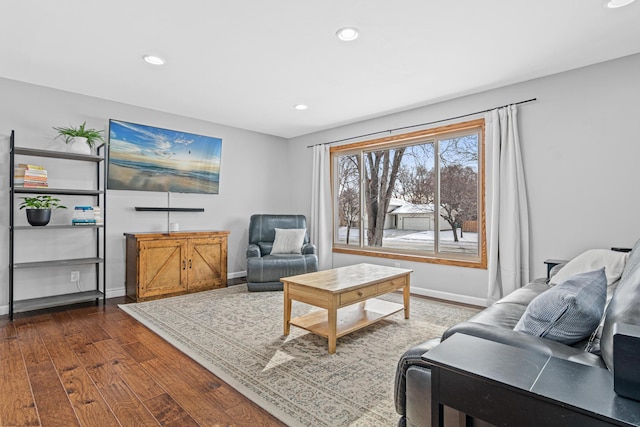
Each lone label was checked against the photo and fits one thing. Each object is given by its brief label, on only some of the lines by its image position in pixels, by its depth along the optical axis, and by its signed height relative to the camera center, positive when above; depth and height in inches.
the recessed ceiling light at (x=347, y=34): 100.0 +56.1
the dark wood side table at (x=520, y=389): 30.6 -17.1
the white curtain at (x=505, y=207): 139.2 +4.2
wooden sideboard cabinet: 157.5 -22.5
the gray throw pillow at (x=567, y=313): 49.8 -14.6
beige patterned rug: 73.7 -40.1
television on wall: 166.7 +31.7
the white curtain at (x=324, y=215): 213.9 +1.7
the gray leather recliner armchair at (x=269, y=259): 172.6 -21.8
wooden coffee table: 101.2 -25.3
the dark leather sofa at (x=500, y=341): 41.1 -18.5
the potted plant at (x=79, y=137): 144.6 +36.0
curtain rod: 142.1 +48.2
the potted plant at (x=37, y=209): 134.0 +3.9
